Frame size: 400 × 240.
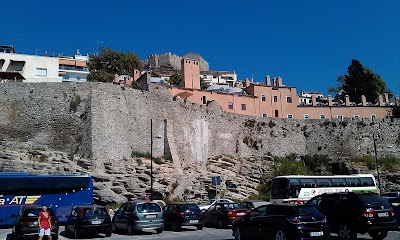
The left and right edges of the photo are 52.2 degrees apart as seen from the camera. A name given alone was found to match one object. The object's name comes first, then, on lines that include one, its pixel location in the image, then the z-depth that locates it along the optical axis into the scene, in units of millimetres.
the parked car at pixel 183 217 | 22234
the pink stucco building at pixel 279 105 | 64812
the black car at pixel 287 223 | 13961
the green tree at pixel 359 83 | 75938
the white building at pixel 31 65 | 60031
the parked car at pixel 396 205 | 19891
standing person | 15950
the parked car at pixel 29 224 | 18016
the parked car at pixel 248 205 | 25681
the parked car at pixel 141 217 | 20469
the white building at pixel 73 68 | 75444
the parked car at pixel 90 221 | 19594
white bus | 30703
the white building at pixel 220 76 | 118125
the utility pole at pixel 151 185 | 35312
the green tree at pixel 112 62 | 75438
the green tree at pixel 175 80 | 78481
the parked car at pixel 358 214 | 15414
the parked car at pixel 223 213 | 23109
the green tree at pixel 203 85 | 77806
